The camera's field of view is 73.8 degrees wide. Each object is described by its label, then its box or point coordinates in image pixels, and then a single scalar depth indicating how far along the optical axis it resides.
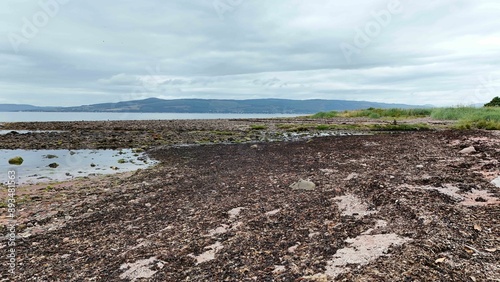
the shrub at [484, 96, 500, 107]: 64.19
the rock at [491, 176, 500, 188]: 10.01
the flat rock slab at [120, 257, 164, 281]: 6.04
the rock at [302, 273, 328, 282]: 5.11
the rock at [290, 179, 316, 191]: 11.52
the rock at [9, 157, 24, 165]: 21.66
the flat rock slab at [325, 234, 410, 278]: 5.46
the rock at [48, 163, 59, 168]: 20.72
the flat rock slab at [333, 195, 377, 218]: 8.37
